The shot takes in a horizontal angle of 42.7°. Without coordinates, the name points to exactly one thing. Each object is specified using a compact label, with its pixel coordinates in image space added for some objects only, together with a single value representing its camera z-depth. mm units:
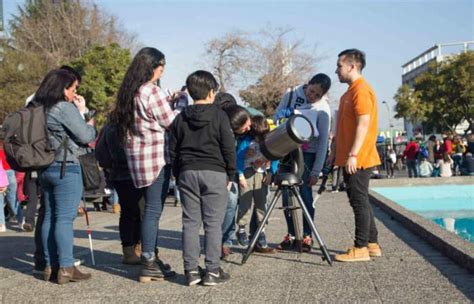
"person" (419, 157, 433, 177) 23484
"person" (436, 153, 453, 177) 22516
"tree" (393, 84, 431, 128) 57769
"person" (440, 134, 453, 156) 23125
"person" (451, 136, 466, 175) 25375
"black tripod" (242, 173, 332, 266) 5395
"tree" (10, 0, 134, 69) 42156
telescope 5250
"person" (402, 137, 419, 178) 22812
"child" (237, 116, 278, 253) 5980
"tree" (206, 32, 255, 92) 36281
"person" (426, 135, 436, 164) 24438
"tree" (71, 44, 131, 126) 30750
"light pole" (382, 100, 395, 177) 30750
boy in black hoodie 4633
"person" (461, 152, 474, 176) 22781
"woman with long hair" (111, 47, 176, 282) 4844
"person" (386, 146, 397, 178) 30369
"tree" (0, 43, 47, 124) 33000
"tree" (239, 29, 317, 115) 36094
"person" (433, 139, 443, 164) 23703
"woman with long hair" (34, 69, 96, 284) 4945
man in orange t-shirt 5309
